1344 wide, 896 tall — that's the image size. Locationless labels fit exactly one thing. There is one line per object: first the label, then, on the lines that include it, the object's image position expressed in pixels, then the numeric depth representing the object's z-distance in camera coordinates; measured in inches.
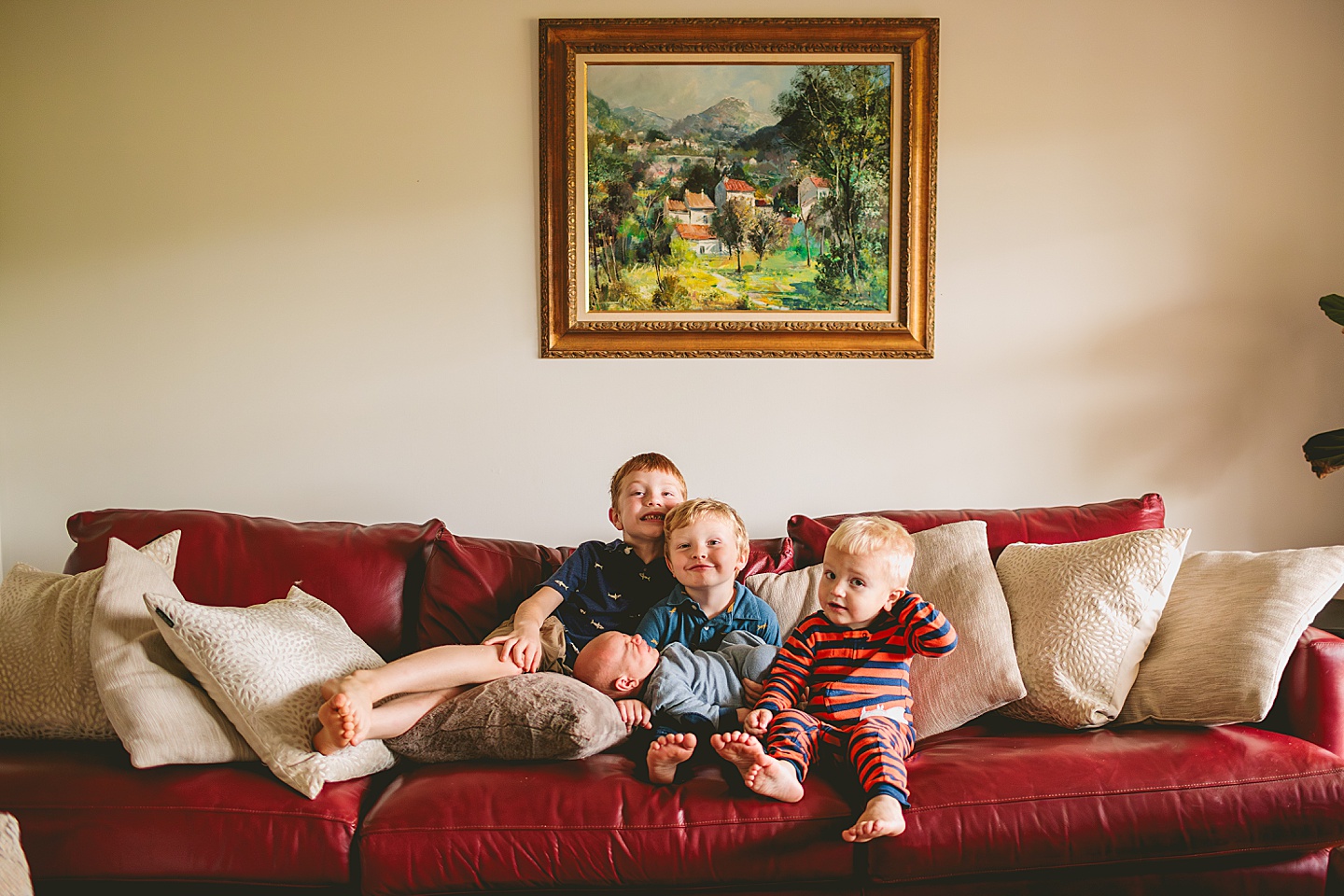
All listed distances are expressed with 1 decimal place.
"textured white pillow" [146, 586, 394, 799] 62.8
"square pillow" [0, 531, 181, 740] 68.9
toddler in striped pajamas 65.1
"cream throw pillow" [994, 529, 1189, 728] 72.4
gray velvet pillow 65.3
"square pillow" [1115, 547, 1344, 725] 67.6
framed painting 101.6
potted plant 92.3
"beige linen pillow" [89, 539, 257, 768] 63.6
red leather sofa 59.4
